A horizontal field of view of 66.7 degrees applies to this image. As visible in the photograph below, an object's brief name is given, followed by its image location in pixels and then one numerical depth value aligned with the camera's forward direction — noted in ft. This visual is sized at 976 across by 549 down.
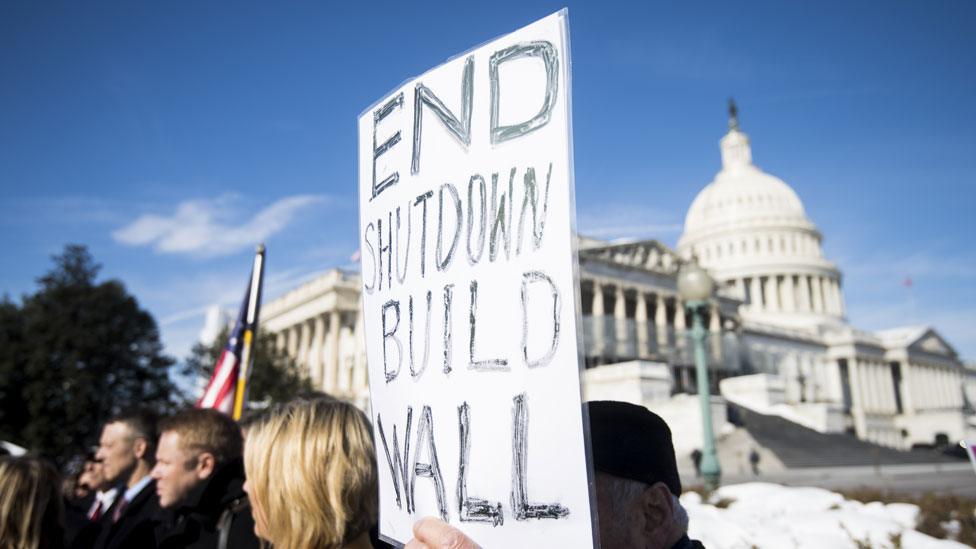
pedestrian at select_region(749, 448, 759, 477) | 90.79
